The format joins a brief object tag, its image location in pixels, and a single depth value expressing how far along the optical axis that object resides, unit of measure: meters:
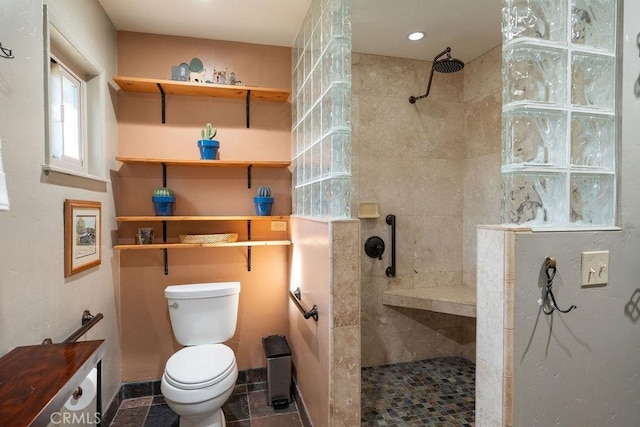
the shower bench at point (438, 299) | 2.17
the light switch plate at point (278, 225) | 2.44
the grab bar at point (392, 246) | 2.52
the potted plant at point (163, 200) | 2.12
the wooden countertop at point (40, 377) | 0.74
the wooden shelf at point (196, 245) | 2.07
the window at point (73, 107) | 1.45
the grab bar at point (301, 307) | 1.63
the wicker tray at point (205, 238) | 2.15
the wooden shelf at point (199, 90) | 2.08
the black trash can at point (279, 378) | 2.13
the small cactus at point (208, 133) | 2.21
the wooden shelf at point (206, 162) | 2.07
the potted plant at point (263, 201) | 2.29
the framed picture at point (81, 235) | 1.50
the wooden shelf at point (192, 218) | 2.06
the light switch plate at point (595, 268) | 1.00
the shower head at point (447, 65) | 2.08
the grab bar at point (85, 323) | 1.40
